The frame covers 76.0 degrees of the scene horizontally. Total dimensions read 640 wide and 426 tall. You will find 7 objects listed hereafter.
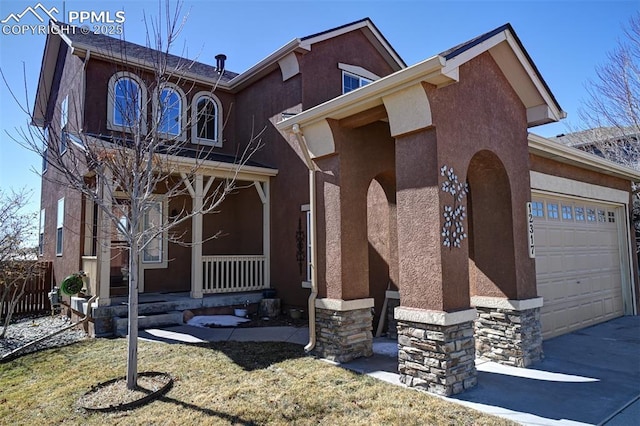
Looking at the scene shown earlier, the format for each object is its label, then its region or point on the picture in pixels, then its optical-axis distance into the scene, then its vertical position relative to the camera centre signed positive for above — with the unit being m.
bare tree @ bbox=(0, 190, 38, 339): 9.70 +0.39
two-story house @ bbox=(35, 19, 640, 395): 5.11 +0.85
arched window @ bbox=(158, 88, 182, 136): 11.38 +3.82
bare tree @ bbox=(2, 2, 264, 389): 5.12 +1.32
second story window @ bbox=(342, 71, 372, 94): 11.36 +4.81
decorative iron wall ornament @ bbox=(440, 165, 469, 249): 5.01 +0.45
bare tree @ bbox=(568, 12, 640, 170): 10.98 +4.29
